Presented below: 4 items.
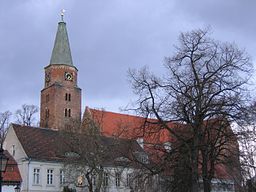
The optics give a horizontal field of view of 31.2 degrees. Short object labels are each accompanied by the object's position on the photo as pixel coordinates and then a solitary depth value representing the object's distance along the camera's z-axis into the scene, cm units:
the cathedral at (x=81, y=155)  2927
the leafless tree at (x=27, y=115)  7593
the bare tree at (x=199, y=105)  2656
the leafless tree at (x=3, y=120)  6691
